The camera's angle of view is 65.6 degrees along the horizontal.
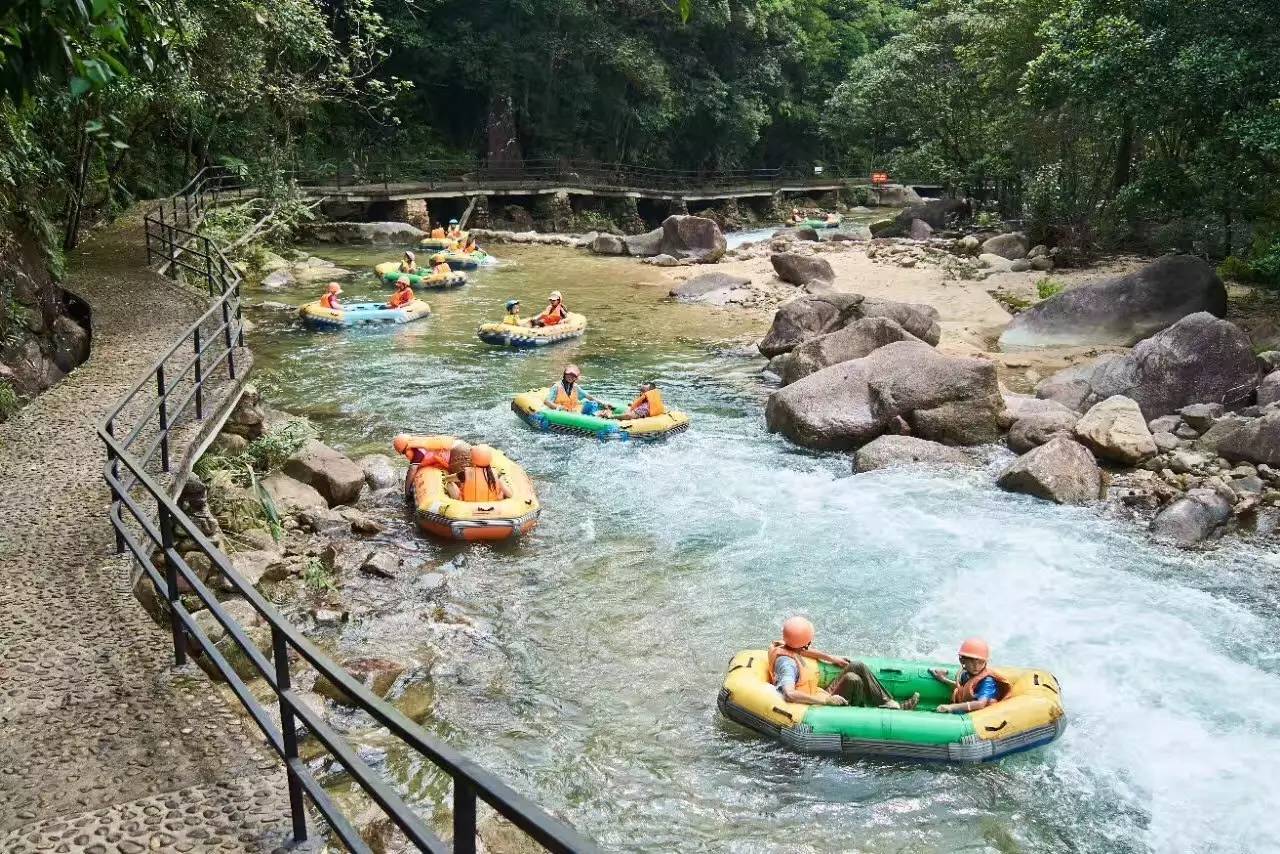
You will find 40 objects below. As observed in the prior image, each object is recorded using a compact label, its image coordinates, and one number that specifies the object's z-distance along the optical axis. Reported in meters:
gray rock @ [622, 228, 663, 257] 31.05
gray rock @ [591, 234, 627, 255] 31.45
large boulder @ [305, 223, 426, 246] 31.52
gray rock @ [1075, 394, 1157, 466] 11.68
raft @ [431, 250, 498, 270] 27.04
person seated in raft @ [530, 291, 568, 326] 19.14
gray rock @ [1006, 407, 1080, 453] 12.22
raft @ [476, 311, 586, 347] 18.47
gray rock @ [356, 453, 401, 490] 11.28
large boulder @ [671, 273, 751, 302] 24.06
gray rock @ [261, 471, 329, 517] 9.92
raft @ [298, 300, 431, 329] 19.27
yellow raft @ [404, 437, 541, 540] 9.61
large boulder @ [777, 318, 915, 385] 15.09
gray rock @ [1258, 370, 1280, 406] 12.21
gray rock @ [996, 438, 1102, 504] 10.95
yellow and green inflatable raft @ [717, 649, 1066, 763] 6.62
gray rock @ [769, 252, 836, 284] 24.78
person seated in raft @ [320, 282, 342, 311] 19.55
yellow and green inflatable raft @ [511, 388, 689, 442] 13.02
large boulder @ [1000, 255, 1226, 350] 15.79
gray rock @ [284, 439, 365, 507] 10.59
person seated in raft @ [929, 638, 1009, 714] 6.96
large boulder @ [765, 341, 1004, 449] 12.74
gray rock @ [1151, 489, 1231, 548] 9.89
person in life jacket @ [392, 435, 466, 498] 10.73
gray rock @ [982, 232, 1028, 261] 25.88
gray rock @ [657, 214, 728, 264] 30.05
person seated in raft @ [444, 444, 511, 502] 10.13
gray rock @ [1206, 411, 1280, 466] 11.03
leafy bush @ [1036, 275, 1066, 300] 20.56
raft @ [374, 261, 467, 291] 24.17
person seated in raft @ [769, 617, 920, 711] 6.95
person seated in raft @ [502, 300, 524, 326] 18.98
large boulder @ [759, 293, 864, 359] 17.52
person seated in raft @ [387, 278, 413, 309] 20.58
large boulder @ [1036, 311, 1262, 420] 12.83
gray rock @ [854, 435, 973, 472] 12.11
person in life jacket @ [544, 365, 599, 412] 13.56
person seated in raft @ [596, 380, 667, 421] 13.27
